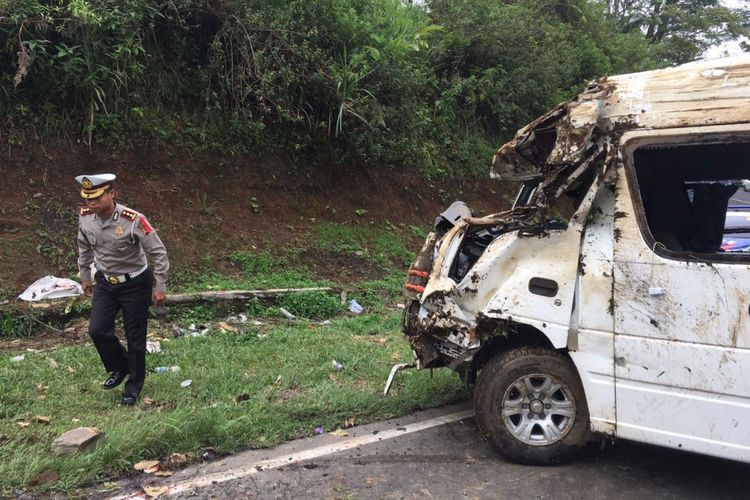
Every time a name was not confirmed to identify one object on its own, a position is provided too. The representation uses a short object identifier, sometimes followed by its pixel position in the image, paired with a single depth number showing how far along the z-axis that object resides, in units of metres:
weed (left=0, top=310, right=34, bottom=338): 5.77
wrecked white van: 3.20
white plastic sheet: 6.17
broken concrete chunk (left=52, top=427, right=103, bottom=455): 3.49
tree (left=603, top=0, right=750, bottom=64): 21.11
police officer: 4.44
